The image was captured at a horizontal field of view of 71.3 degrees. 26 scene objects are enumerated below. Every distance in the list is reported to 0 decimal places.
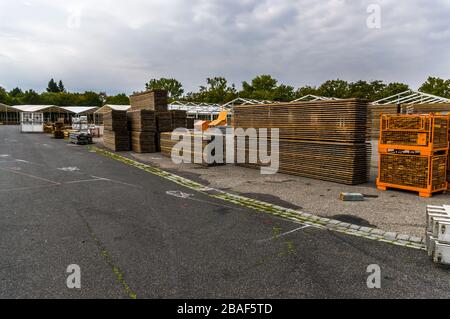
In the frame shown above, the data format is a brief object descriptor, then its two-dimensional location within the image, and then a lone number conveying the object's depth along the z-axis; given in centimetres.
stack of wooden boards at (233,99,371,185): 1023
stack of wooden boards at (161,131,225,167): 1462
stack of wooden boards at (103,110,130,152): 2153
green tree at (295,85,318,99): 6124
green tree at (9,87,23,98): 11521
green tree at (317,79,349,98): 5669
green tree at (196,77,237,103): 7361
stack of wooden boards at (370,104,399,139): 2925
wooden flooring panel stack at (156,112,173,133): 2109
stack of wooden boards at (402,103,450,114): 2617
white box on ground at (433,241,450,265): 452
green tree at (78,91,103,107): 10381
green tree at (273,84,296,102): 6311
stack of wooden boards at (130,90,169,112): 2152
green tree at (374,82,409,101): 5088
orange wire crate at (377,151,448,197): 871
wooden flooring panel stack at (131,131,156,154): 2027
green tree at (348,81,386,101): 5500
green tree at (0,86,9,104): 9322
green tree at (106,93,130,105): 9721
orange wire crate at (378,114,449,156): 872
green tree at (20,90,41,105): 9425
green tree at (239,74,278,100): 6585
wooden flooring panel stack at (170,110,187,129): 2215
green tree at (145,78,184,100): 9375
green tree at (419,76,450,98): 4512
